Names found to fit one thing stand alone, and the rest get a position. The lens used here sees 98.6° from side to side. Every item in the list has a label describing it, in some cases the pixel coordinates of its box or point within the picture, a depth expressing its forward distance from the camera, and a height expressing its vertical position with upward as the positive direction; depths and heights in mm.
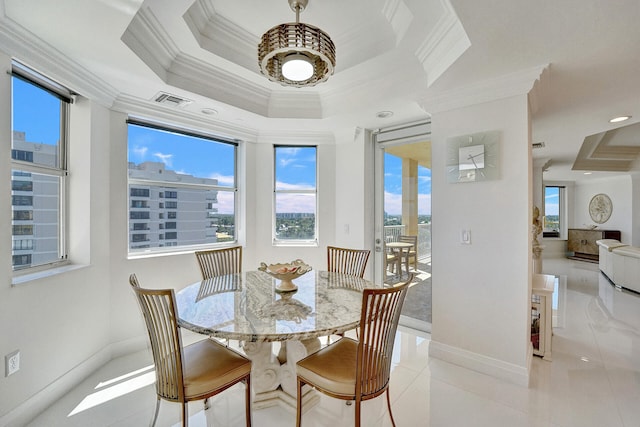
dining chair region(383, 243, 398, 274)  3577 -578
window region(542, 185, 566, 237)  8914 +118
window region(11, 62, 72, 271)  1916 +367
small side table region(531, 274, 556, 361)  2482 -984
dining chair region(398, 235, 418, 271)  3406 -452
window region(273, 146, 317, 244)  4004 +288
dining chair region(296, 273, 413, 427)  1415 -830
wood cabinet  7707 -797
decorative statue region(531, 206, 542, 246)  3961 -144
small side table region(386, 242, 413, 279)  3477 -476
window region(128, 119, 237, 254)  2959 +373
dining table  1479 -606
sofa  4574 -899
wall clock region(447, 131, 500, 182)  2293 +502
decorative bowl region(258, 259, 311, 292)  2059 -435
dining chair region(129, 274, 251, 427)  1408 -838
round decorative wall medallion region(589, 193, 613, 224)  7926 +196
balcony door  3256 +61
